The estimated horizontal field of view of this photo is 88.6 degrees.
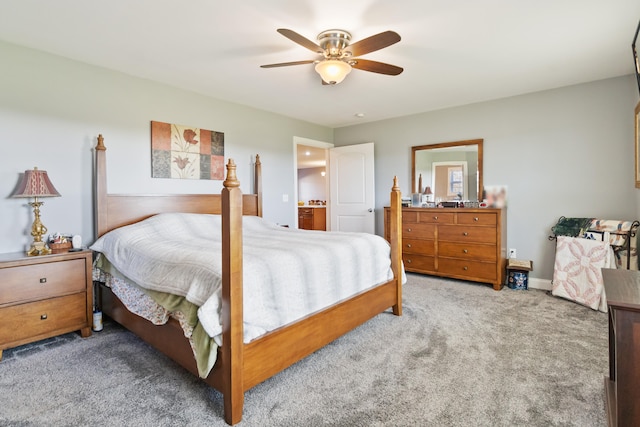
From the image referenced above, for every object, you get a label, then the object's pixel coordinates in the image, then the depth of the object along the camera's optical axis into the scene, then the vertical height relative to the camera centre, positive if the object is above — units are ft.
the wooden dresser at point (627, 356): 3.63 -1.75
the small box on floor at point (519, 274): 12.37 -2.83
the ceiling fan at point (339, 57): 7.28 +3.40
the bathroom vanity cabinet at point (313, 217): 27.50 -1.32
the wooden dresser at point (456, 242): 12.39 -1.69
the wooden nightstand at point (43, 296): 7.30 -2.23
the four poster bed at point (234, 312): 5.08 -2.41
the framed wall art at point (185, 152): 11.18 +1.81
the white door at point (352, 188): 16.94 +0.68
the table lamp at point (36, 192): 7.97 +0.25
